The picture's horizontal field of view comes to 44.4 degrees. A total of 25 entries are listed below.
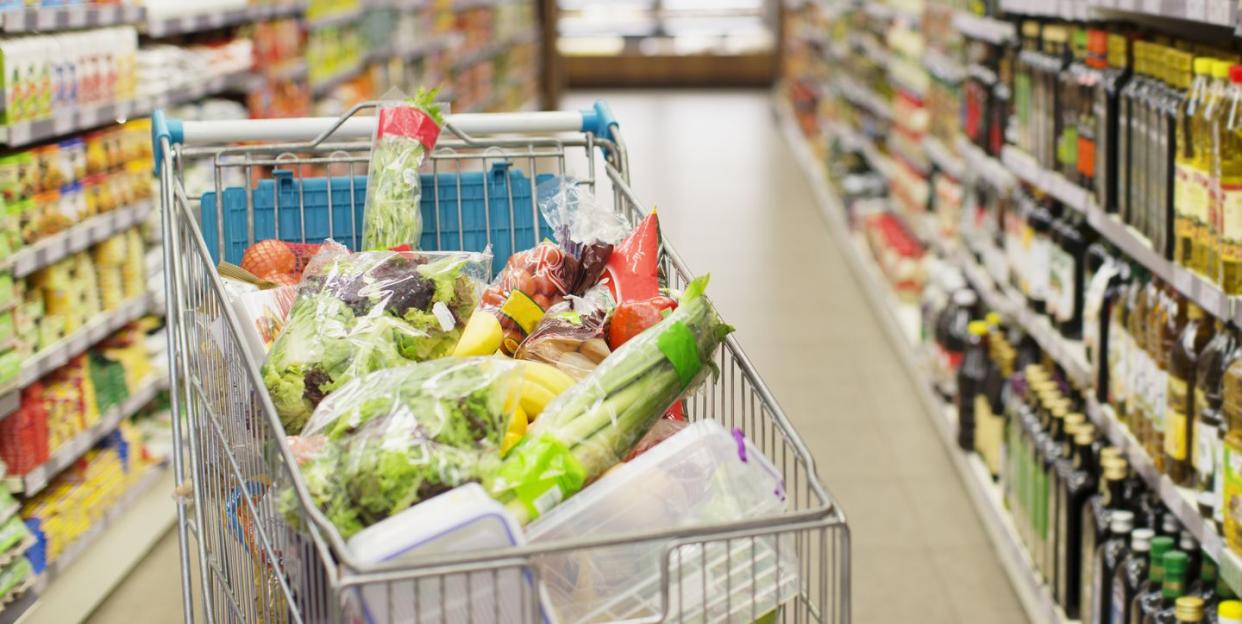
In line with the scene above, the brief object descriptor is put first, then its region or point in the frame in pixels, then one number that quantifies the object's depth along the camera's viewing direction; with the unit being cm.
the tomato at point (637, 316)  185
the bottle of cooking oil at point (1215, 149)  262
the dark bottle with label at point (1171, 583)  276
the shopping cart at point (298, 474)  146
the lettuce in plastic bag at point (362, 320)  176
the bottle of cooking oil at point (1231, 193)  258
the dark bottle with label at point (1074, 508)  341
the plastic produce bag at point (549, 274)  194
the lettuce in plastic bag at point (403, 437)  153
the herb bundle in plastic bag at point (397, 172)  221
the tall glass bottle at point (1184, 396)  285
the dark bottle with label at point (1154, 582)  282
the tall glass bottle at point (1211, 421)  268
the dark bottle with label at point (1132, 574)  296
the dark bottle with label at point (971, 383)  481
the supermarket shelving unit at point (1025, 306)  269
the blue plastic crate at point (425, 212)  238
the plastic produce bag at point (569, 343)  186
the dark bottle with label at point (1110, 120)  332
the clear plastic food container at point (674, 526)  155
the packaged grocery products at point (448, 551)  144
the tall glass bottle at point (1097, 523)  318
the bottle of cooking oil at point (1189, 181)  276
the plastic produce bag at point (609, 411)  157
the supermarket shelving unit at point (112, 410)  369
